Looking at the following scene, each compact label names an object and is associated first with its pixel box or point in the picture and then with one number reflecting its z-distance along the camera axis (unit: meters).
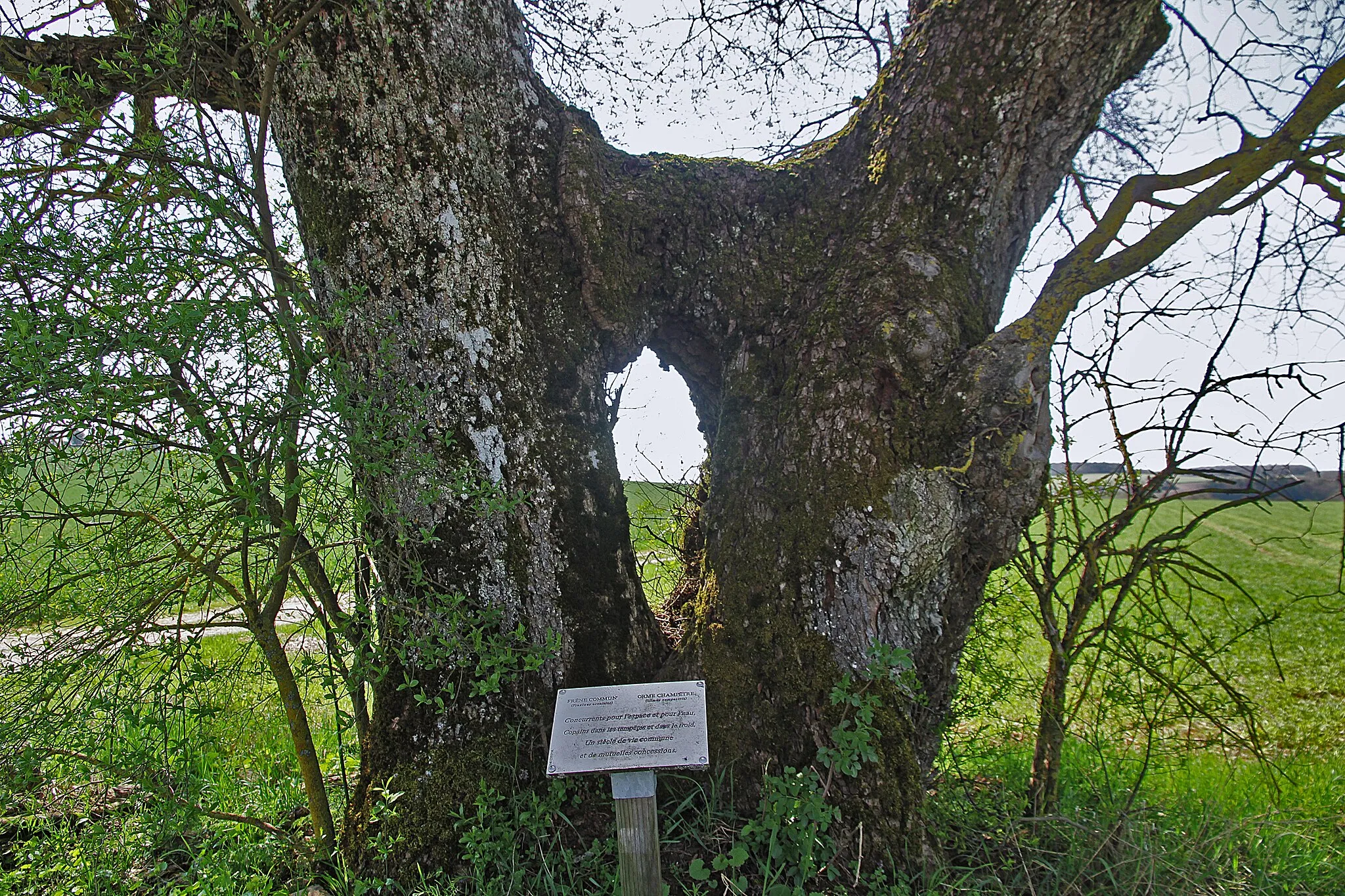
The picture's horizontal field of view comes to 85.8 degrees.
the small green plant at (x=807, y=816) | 2.17
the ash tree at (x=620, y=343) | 2.45
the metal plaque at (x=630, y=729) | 2.01
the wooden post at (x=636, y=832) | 2.02
